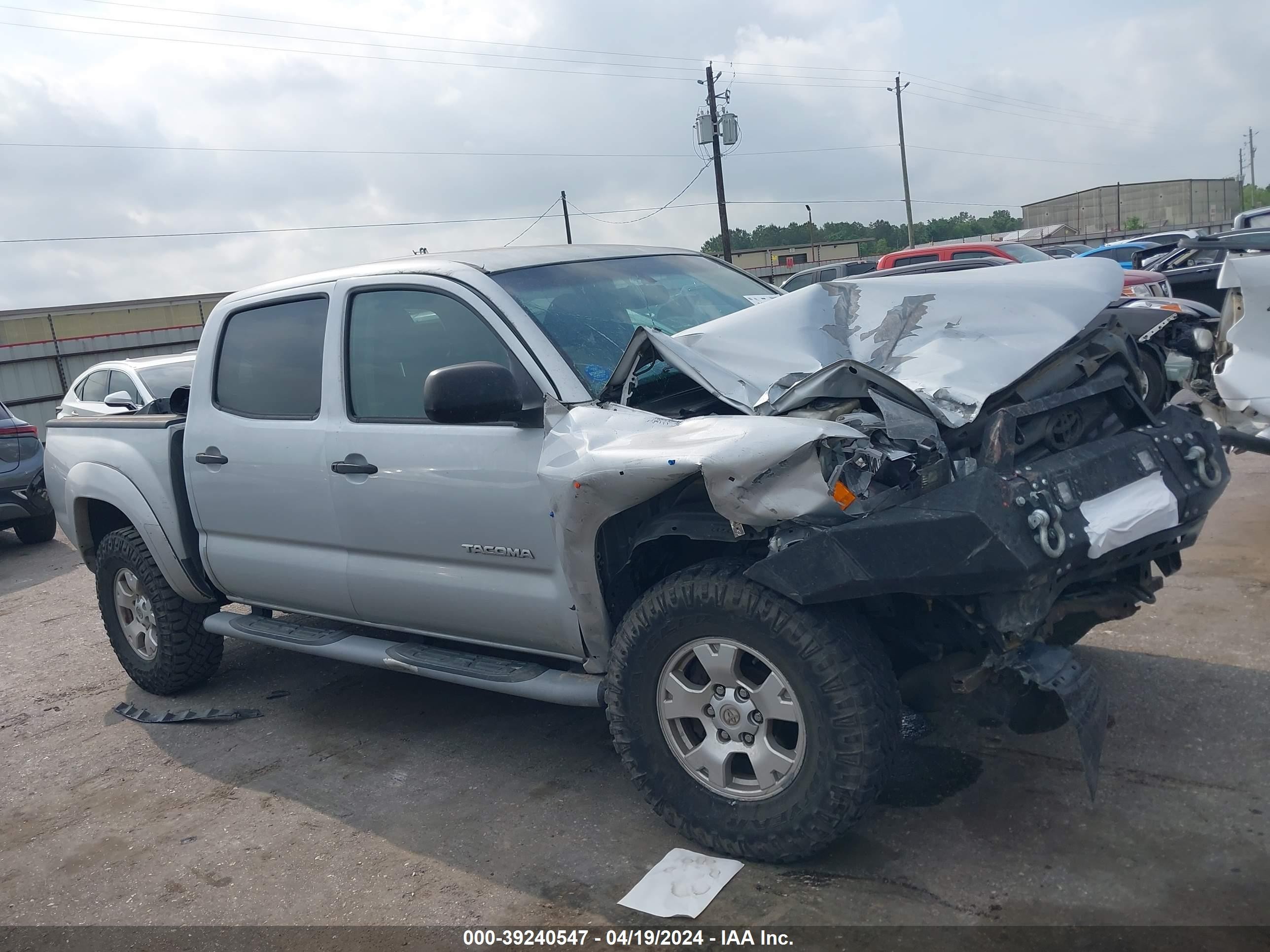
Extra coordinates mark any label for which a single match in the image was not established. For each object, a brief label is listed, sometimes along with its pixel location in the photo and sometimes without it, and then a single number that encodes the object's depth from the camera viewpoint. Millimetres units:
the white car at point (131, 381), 10828
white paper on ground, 3090
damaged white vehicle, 5059
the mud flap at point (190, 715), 5184
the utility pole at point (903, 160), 47438
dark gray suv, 10195
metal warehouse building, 69062
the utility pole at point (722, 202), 30750
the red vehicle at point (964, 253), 16406
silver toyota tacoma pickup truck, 2926
